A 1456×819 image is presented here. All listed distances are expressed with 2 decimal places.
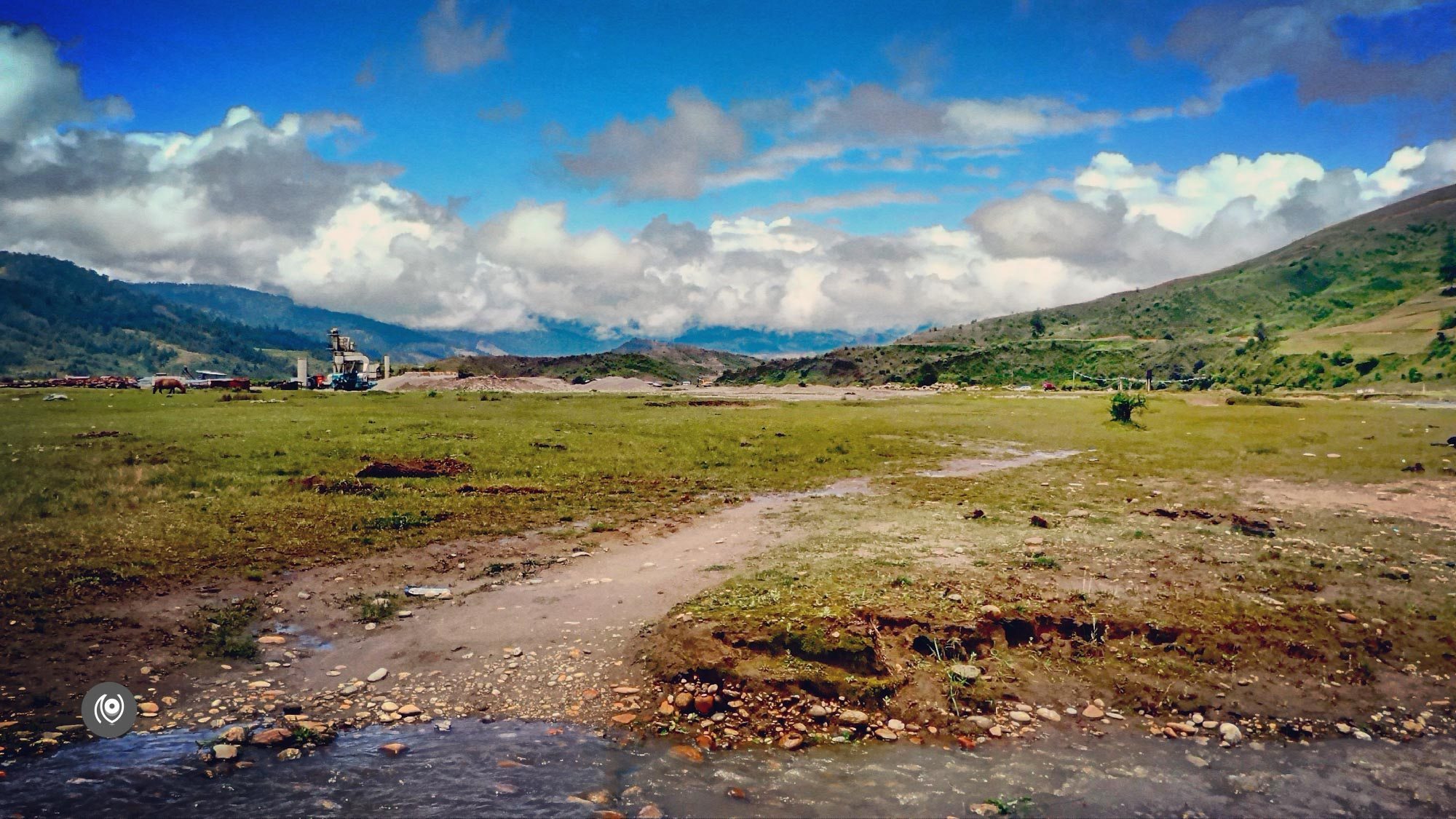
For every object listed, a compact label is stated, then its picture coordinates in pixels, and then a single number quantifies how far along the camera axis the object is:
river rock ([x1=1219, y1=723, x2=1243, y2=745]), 8.57
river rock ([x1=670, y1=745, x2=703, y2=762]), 8.05
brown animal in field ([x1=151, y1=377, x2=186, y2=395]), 83.25
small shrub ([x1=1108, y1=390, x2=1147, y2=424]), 49.00
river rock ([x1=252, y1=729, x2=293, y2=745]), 8.05
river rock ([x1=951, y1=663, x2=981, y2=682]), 9.82
